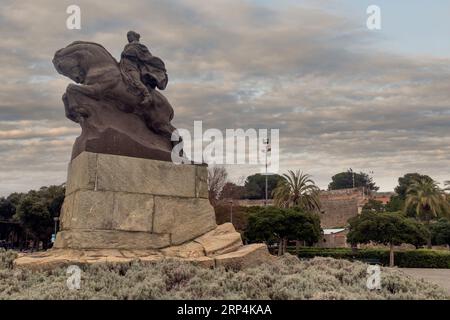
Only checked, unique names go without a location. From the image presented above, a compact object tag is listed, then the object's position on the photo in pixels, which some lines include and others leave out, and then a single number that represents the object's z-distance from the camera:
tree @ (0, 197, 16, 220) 55.19
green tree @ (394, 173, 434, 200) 73.47
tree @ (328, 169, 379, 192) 98.25
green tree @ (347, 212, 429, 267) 33.19
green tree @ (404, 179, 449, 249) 46.62
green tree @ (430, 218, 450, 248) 47.00
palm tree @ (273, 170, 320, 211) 46.75
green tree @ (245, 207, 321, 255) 36.28
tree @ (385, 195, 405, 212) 65.15
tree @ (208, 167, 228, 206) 44.47
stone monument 7.95
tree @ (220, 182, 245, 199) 47.87
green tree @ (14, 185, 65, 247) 39.94
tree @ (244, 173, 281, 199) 85.10
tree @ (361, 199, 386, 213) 66.14
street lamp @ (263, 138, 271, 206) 38.64
